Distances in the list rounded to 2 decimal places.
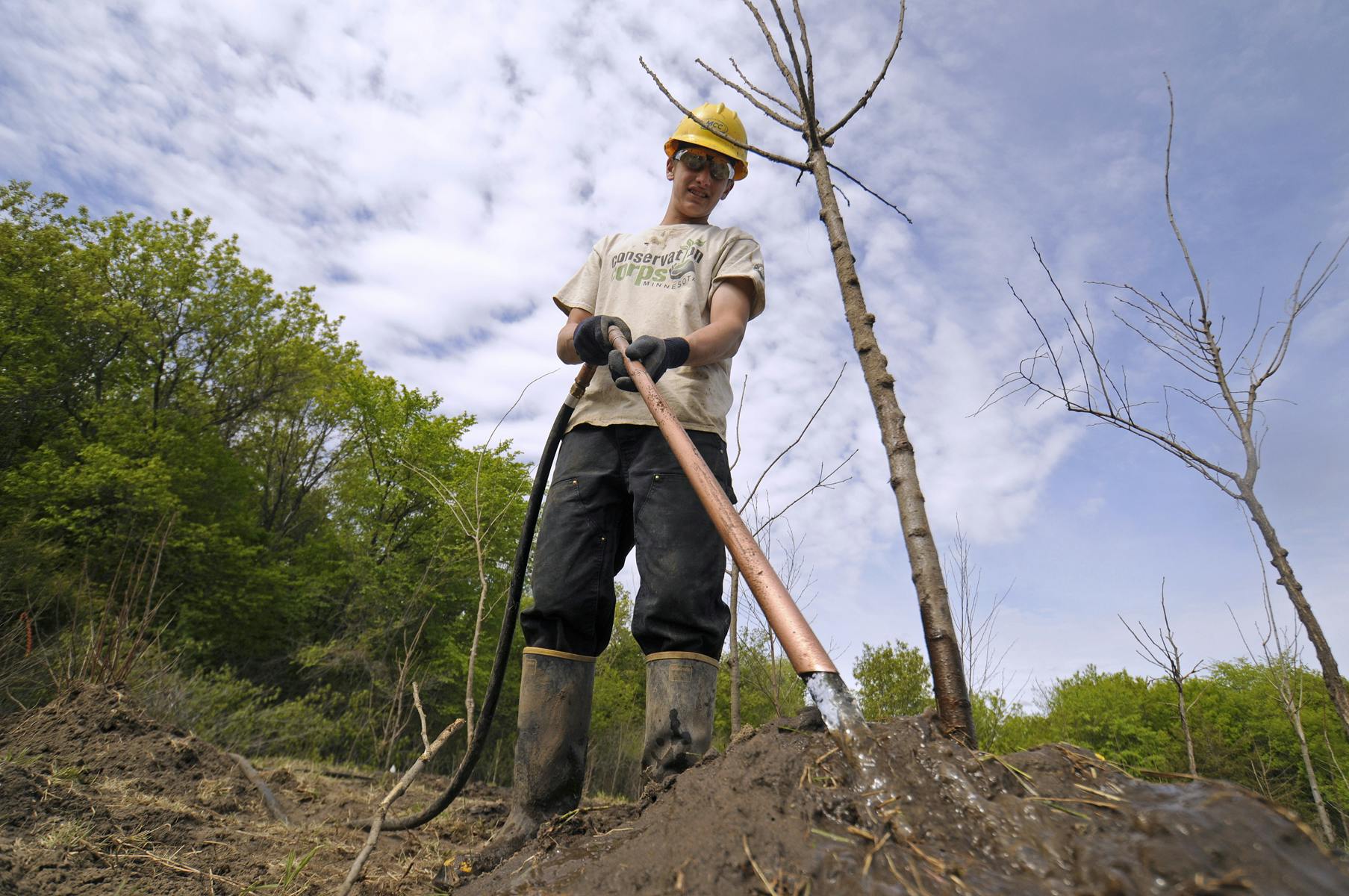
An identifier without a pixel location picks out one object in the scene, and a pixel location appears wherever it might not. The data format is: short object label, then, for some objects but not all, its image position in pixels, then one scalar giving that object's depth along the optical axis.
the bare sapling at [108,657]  4.59
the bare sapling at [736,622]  6.40
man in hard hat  2.25
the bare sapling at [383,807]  1.63
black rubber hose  2.75
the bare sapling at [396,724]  4.28
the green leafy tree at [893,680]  17.20
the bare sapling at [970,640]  7.03
